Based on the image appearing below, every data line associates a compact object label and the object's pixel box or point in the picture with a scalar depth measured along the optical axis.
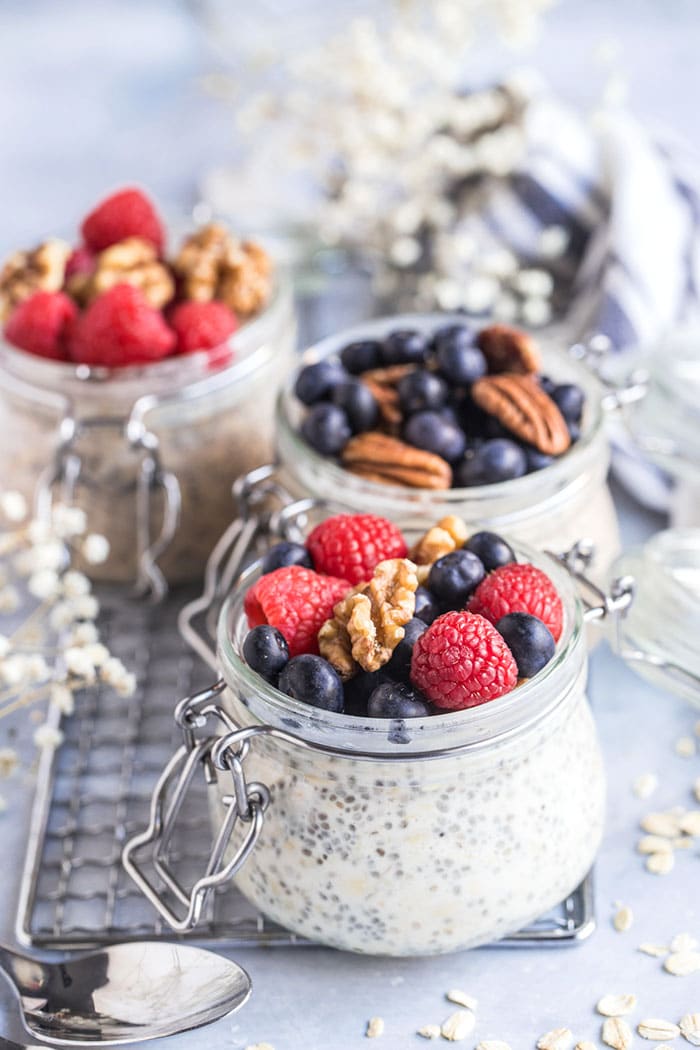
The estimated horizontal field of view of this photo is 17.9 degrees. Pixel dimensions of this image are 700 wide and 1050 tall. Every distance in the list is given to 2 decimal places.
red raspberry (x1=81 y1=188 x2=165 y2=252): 0.66
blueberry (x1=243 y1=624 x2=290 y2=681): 0.50
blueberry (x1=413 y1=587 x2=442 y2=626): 0.51
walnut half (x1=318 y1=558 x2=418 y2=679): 0.49
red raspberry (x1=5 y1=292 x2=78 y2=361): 0.62
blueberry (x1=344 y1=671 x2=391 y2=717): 0.49
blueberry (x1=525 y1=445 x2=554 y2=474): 0.57
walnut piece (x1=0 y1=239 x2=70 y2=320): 0.64
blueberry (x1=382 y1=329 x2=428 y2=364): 0.60
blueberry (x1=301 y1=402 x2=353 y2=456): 0.58
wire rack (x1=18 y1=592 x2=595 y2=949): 0.53
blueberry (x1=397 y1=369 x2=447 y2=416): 0.58
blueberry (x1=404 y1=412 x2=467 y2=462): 0.57
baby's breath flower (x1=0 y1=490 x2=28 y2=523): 0.60
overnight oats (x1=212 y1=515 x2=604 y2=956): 0.48
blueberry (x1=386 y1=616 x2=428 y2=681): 0.50
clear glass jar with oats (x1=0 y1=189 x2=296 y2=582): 0.62
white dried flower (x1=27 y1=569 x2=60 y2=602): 0.58
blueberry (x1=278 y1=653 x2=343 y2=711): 0.49
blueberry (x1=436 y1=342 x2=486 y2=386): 0.59
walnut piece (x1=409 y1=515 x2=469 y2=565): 0.53
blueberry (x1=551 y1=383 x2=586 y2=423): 0.59
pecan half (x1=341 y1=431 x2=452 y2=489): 0.57
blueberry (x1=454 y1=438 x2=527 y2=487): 0.57
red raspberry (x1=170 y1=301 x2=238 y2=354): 0.62
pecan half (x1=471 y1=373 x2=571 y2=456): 0.57
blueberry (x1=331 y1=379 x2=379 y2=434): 0.58
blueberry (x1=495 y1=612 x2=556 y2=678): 0.49
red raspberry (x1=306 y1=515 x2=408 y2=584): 0.52
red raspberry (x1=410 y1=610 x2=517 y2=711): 0.48
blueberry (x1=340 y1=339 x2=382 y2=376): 0.61
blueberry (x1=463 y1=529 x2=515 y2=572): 0.52
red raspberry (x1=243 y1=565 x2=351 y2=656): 0.50
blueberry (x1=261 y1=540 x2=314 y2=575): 0.53
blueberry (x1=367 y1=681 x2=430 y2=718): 0.48
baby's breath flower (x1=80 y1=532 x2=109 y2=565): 0.61
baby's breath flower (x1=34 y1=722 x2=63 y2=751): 0.57
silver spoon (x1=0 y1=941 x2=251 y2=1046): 0.50
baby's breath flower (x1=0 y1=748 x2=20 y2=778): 0.57
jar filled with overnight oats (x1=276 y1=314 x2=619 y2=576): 0.56
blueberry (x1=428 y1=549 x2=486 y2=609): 0.51
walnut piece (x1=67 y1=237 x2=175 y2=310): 0.64
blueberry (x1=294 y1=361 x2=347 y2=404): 0.59
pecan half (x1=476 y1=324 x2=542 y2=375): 0.60
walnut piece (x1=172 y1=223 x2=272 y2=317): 0.64
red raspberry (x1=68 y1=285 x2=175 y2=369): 0.61
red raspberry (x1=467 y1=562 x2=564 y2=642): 0.50
